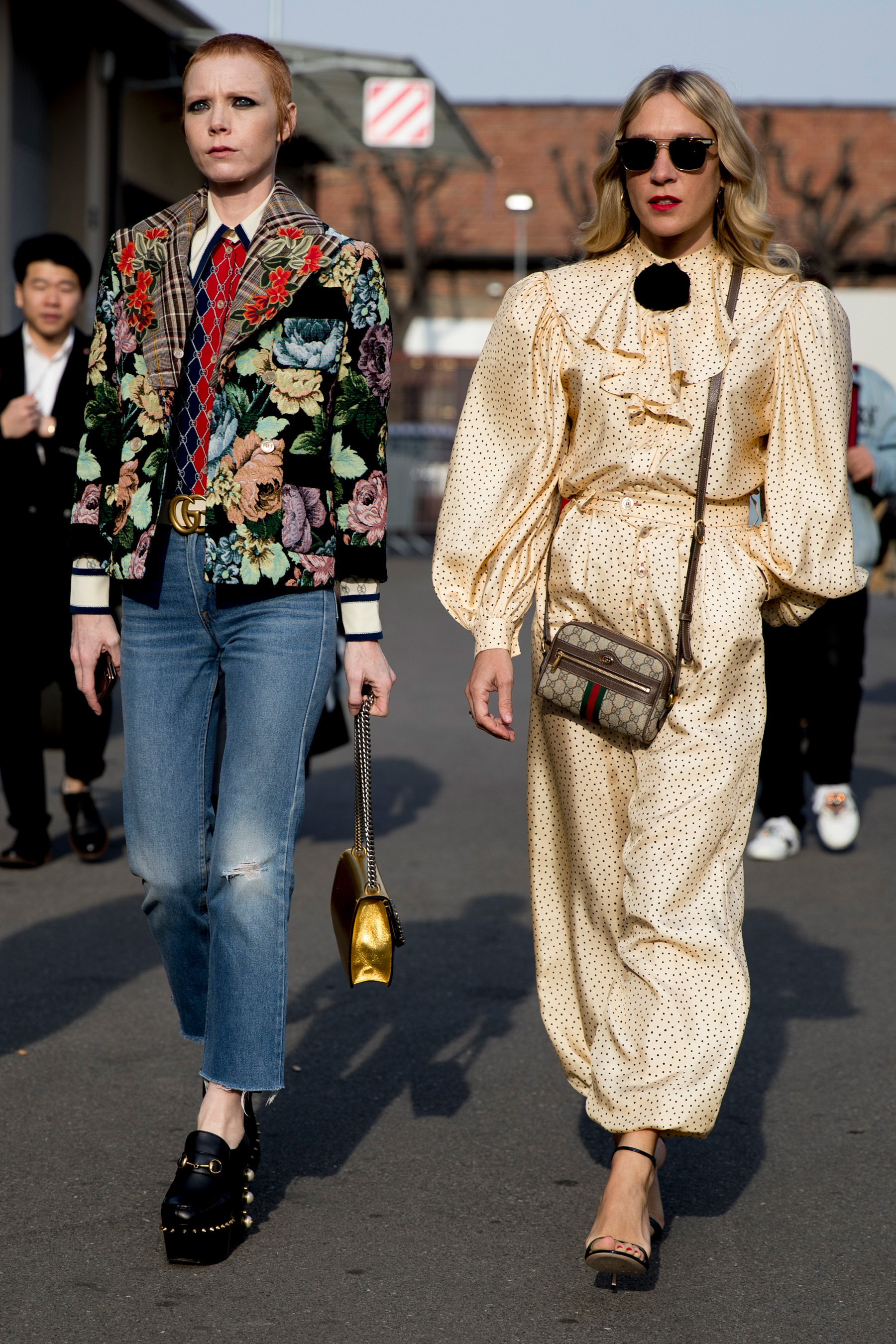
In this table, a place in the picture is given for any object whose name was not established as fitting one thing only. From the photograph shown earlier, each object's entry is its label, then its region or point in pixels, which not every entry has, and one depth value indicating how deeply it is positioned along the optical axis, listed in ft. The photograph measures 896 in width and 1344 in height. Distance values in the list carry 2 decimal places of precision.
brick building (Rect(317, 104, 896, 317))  130.62
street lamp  127.13
